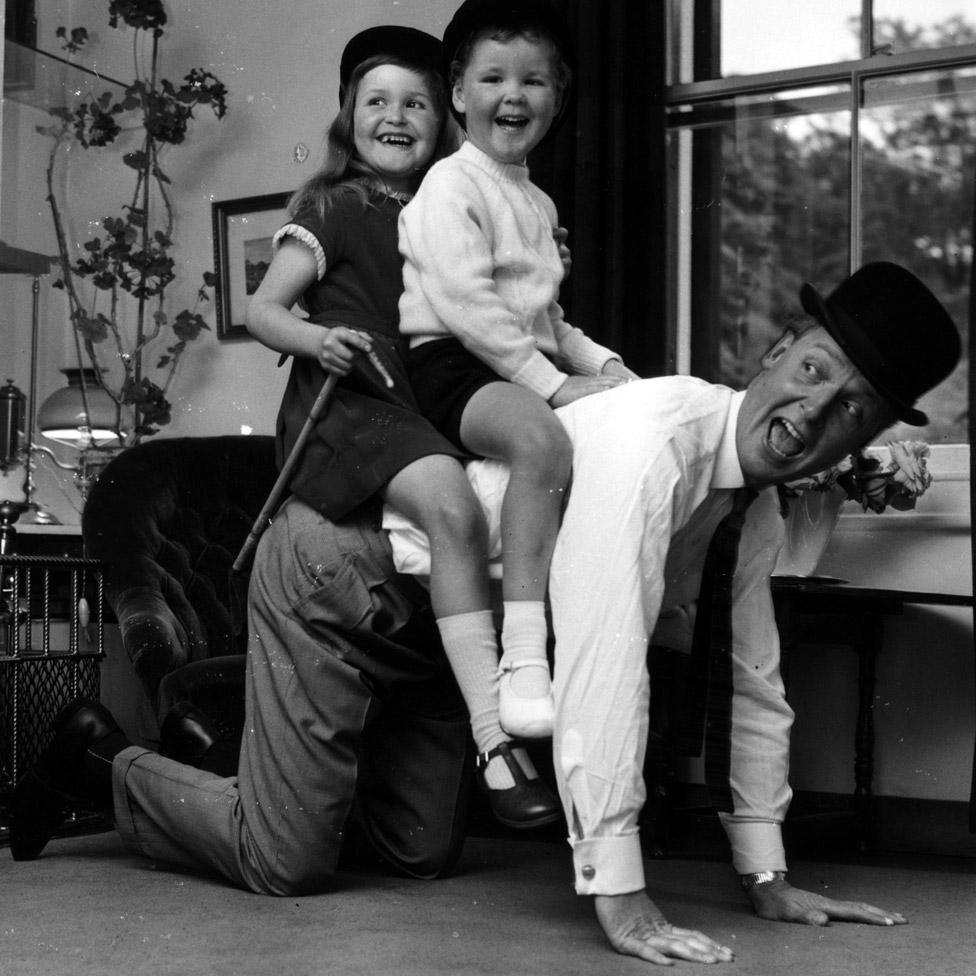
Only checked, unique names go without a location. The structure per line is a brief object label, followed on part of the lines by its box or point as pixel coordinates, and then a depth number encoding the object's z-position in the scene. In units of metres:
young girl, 2.09
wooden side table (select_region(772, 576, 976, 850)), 2.98
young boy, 2.12
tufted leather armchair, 3.11
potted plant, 4.66
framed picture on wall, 4.61
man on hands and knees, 1.91
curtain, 3.75
